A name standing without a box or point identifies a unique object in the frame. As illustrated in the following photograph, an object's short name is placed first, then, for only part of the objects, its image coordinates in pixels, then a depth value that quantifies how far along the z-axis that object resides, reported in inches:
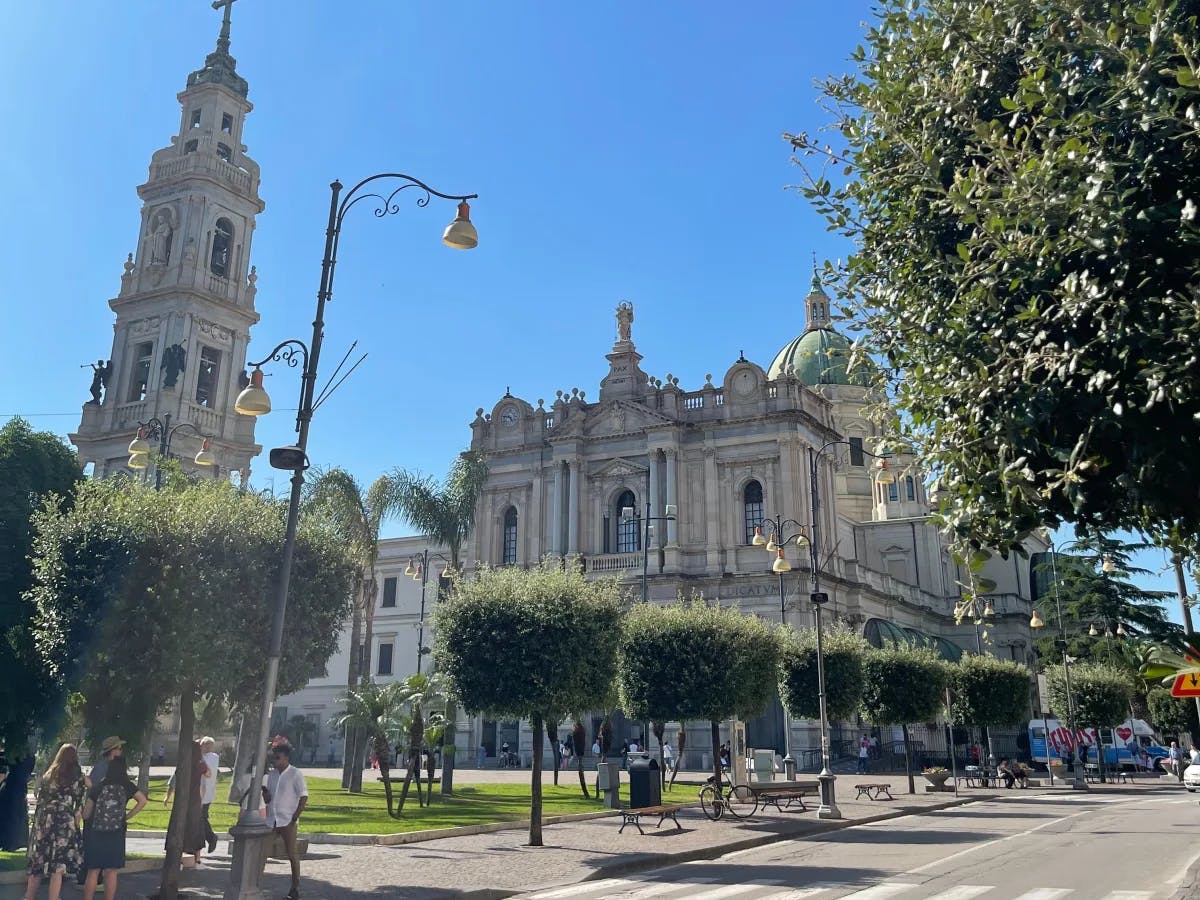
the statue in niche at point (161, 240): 1893.5
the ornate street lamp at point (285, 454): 437.1
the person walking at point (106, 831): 441.4
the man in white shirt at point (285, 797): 503.2
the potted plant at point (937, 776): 1346.7
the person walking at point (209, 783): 647.1
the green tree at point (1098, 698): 1713.8
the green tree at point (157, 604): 516.7
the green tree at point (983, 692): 1566.2
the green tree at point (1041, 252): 229.8
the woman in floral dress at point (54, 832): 431.8
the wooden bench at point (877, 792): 1189.1
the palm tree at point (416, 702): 1041.5
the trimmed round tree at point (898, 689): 1375.5
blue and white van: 1690.6
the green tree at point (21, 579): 598.5
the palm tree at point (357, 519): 1298.0
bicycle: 908.0
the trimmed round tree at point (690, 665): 1056.2
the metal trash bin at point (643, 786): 894.4
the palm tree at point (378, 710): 1050.7
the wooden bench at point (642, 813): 781.9
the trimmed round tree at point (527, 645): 773.9
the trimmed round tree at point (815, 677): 1254.9
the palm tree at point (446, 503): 1523.1
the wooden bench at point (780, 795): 966.4
